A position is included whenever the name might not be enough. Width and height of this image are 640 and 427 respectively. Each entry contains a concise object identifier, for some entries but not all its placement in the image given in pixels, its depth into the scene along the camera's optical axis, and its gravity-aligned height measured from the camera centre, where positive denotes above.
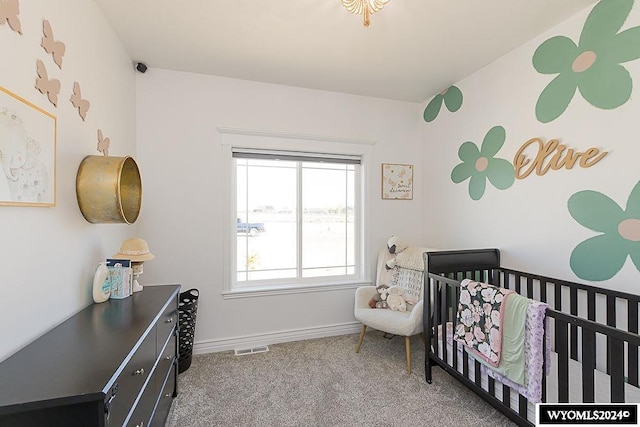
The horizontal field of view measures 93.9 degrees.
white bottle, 1.59 -0.37
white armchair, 2.33 -0.83
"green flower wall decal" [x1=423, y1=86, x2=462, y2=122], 2.83 +1.14
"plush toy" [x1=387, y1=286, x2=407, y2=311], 2.61 -0.74
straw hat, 1.83 -0.22
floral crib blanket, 1.58 -0.59
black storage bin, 2.27 -0.88
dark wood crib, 1.25 -0.59
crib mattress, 1.48 -0.91
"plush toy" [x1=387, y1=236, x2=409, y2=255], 3.01 -0.29
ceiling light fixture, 1.52 +1.11
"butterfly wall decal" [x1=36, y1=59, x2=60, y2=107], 1.24 +0.57
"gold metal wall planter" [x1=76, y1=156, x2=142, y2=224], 1.51 +0.14
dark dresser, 0.83 -0.49
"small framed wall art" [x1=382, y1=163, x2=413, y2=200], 3.19 +0.38
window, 2.87 -0.02
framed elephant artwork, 1.04 +0.24
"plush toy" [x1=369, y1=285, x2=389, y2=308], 2.71 -0.76
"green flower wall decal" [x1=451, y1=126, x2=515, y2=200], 2.39 +0.43
